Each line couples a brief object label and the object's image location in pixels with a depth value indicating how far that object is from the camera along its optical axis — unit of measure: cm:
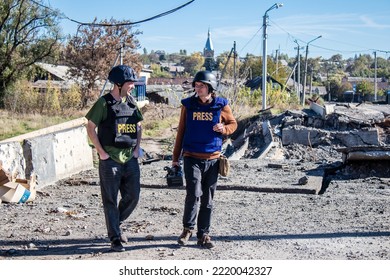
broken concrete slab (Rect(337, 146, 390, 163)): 1215
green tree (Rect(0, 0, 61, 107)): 3844
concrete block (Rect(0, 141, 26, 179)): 941
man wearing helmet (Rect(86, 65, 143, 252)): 586
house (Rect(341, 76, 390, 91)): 9704
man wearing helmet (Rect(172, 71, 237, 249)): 604
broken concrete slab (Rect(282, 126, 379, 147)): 1891
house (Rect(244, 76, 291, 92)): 5290
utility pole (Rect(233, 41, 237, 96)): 3035
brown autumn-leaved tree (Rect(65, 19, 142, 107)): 4131
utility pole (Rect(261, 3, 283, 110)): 2739
